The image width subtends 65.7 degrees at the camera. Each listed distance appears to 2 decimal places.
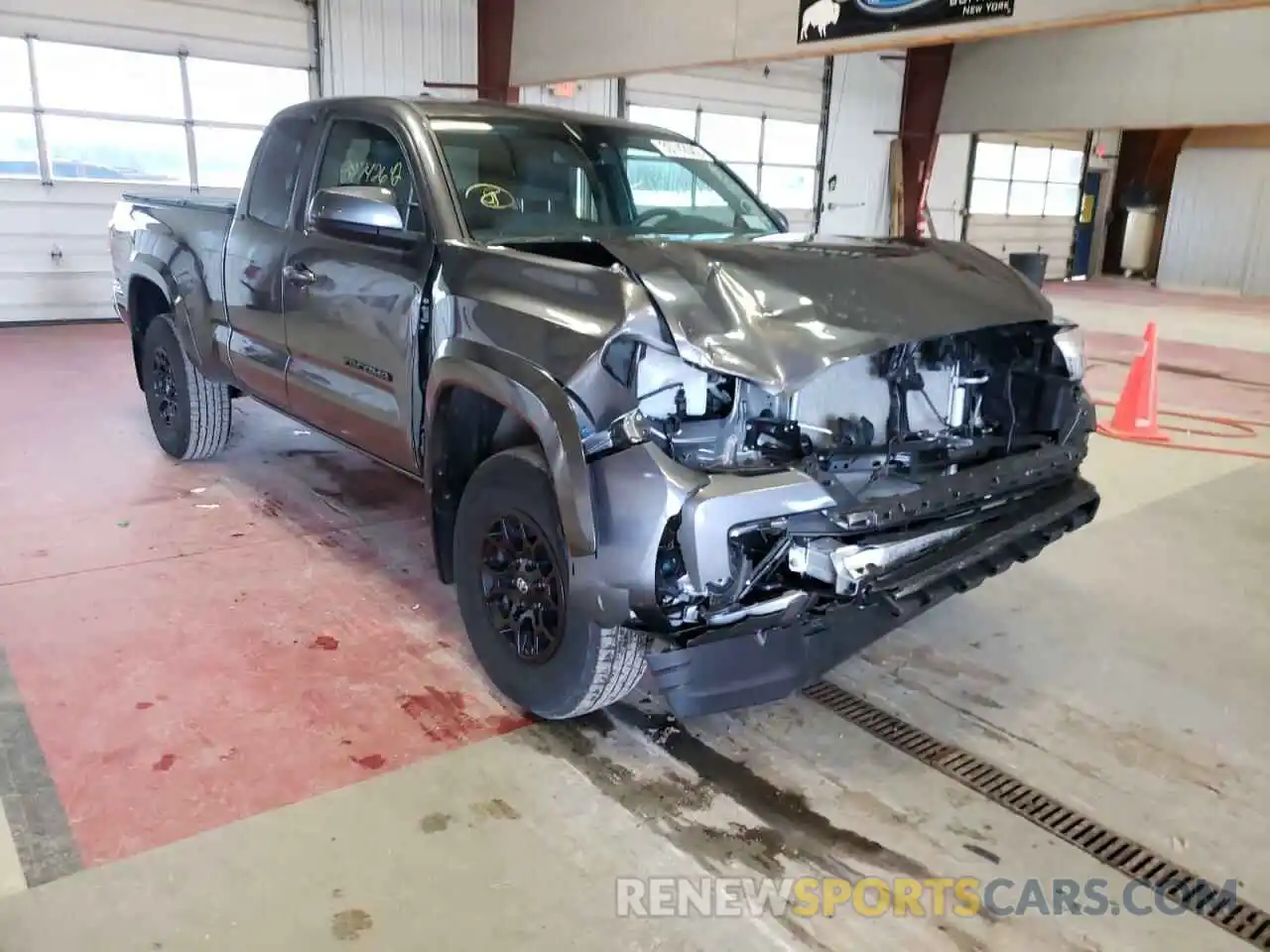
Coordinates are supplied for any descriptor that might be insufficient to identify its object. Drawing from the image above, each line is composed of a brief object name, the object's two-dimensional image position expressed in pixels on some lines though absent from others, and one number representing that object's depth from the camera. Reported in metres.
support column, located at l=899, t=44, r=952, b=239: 15.46
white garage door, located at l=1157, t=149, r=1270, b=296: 18.53
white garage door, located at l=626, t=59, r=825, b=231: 14.29
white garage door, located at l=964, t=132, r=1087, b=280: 19.66
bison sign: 7.19
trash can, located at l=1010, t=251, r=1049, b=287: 11.59
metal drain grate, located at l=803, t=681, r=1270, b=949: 2.19
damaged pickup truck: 2.29
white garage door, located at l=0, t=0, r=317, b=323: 9.78
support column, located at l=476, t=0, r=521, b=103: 11.99
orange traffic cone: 6.62
